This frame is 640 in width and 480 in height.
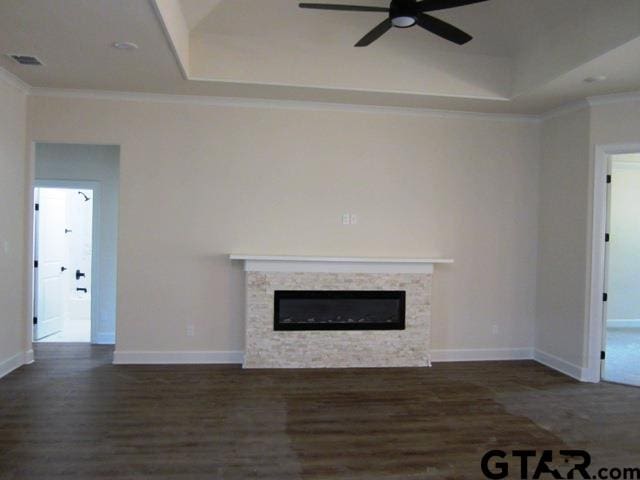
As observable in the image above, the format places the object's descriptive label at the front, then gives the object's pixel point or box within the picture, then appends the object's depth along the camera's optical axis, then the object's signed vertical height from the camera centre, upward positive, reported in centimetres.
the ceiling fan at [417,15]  275 +138
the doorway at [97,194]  562 +40
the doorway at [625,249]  716 -16
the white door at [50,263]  585 -53
